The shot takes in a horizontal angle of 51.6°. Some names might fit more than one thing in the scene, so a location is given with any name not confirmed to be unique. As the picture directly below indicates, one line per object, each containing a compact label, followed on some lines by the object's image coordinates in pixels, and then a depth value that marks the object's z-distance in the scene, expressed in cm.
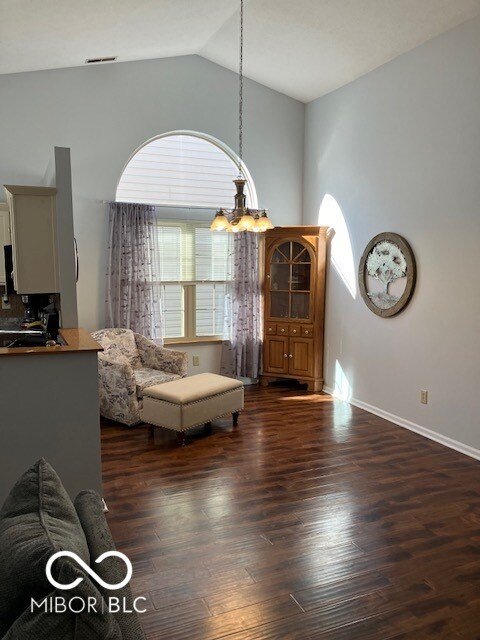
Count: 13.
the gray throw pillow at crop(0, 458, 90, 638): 106
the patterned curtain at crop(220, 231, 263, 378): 599
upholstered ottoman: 414
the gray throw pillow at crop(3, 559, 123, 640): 93
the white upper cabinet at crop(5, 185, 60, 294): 341
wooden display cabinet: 586
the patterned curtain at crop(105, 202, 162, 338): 534
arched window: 564
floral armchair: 457
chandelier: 376
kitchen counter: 275
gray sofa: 95
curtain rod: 533
